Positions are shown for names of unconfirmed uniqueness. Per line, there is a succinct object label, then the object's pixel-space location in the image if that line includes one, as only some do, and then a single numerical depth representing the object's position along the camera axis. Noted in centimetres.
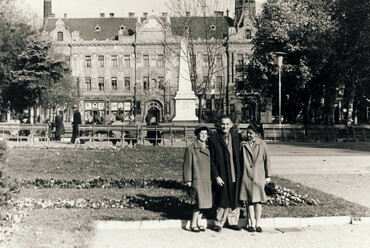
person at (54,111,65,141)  2781
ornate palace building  6650
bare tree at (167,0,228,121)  6658
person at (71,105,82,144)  2483
